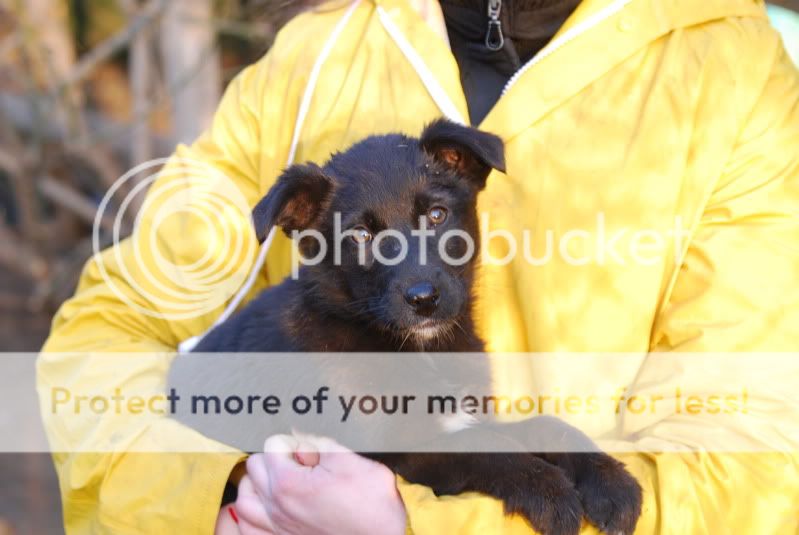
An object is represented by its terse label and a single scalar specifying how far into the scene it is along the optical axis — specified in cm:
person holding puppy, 201
